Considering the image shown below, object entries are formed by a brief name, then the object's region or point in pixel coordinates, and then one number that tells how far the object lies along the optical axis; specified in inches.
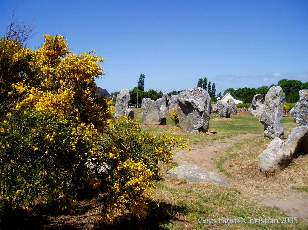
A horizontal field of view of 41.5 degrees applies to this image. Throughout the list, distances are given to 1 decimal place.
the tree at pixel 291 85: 5964.6
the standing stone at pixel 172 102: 2066.7
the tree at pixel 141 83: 4576.8
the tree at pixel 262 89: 4830.2
